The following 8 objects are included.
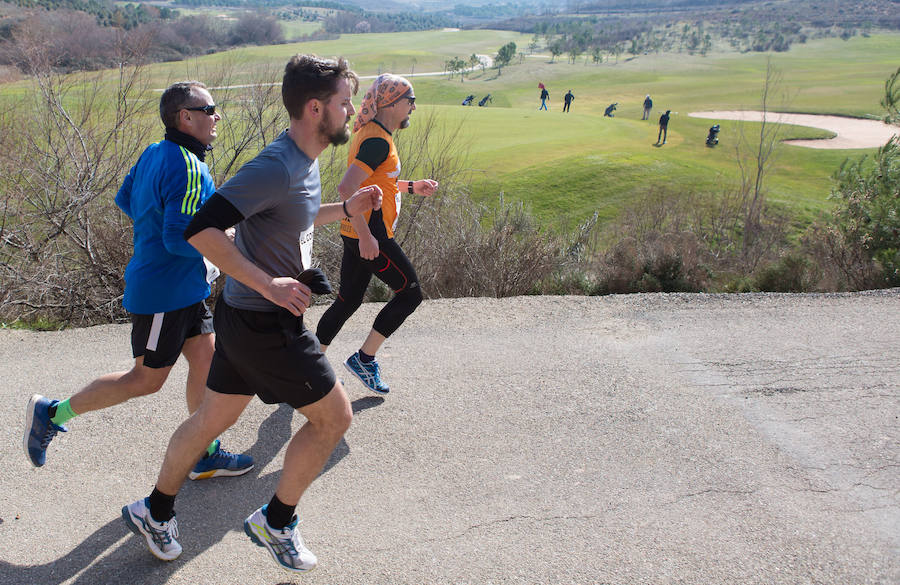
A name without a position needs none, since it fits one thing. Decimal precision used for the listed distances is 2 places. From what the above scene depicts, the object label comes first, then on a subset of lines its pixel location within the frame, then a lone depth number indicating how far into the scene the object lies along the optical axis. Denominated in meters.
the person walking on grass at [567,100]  40.97
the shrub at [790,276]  7.70
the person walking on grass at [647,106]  36.97
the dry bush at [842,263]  7.80
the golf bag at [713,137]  27.73
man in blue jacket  3.04
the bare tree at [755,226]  11.64
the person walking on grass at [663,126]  26.00
